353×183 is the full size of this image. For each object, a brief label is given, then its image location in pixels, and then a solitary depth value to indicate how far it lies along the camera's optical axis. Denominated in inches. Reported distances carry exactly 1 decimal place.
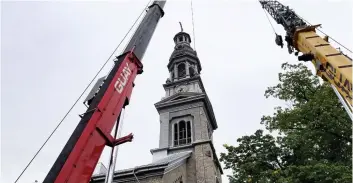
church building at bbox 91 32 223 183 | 625.9
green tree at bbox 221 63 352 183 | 525.0
